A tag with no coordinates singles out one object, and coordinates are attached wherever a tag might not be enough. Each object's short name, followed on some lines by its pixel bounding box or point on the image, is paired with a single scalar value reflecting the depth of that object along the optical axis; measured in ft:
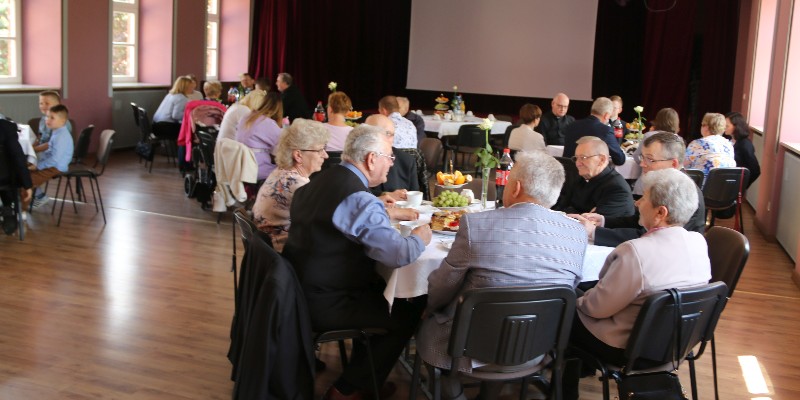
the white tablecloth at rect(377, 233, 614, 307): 11.20
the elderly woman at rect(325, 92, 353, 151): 21.44
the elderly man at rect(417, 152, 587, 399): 9.61
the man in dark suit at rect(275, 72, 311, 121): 33.04
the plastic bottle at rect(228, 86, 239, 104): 34.91
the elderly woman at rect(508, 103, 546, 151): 27.27
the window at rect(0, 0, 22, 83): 32.53
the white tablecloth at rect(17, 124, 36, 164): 21.70
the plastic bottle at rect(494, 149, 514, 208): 13.89
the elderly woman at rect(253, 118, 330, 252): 13.15
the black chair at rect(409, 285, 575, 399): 9.18
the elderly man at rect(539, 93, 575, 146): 30.07
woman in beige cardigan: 9.77
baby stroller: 24.54
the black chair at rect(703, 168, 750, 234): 22.76
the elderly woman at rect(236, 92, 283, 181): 22.49
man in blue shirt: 10.82
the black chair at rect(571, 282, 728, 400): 9.57
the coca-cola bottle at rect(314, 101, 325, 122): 30.42
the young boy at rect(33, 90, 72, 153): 23.50
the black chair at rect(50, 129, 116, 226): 23.13
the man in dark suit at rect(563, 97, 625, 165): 22.45
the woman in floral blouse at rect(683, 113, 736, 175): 22.89
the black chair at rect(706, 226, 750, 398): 11.25
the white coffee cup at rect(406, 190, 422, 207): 14.39
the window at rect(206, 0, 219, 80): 44.73
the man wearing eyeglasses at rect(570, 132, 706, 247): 12.36
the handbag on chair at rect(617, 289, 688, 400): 10.26
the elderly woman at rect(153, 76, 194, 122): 33.22
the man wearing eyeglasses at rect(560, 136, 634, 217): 14.47
